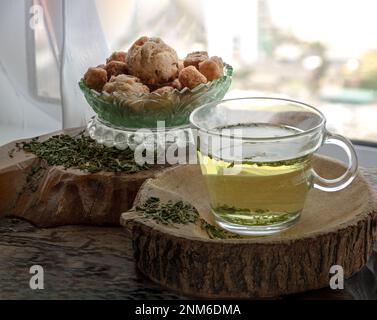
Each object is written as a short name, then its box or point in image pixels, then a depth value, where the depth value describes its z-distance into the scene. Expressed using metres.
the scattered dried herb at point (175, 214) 0.59
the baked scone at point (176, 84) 0.71
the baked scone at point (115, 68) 0.73
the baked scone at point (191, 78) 0.71
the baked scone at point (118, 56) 0.76
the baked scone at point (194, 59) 0.74
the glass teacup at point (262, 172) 0.58
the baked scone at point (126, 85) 0.70
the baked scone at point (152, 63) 0.71
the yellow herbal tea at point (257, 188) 0.59
